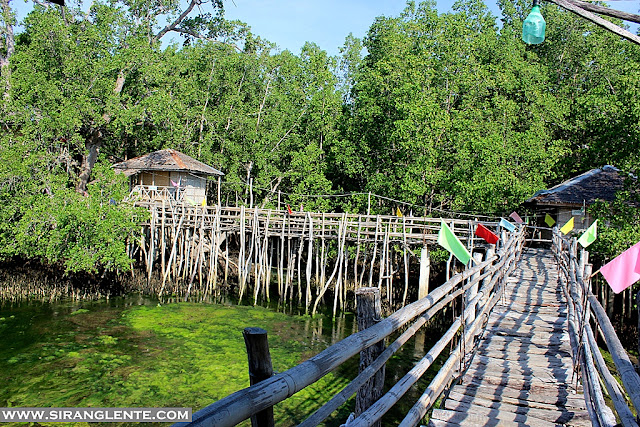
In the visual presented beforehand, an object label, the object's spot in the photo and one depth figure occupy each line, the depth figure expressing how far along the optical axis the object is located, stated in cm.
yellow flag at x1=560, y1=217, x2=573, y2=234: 1284
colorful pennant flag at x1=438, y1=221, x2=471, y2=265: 505
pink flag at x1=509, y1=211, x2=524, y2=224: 1484
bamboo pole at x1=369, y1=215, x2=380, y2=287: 1521
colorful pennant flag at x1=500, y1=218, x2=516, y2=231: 1121
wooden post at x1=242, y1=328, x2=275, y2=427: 188
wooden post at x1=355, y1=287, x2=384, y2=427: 297
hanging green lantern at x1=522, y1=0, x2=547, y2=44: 391
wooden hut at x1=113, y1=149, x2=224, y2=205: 2077
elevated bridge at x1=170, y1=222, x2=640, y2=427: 208
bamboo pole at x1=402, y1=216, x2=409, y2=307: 1509
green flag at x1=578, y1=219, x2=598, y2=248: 1005
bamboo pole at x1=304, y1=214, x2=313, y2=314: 1534
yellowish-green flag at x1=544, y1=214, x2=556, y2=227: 1490
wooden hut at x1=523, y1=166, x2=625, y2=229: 1731
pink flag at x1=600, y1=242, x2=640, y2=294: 353
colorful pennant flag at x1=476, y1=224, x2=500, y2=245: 850
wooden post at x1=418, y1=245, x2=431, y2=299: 1481
